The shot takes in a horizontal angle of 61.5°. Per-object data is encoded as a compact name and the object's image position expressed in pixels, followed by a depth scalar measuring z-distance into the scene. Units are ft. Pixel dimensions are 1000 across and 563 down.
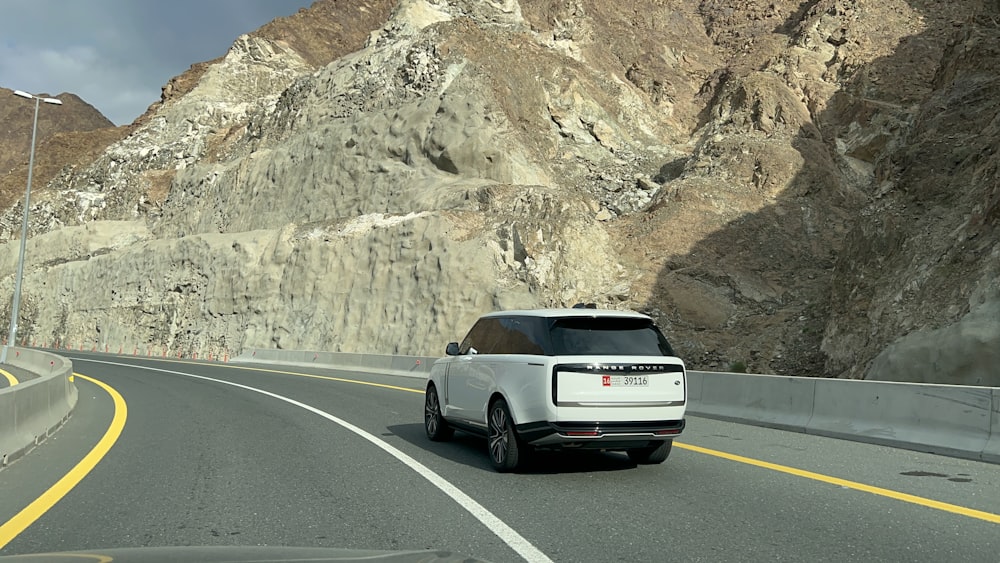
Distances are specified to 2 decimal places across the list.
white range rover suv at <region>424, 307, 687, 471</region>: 26.18
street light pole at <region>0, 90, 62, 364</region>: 106.63
